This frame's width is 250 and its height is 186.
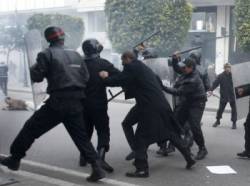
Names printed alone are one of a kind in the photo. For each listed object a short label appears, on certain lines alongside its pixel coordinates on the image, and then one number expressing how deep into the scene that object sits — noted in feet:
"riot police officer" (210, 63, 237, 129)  32.73
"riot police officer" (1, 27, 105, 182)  17.04
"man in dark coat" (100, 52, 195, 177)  18.52
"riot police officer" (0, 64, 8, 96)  47.21
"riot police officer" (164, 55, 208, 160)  21.24
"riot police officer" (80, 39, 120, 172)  19.03
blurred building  62.18
